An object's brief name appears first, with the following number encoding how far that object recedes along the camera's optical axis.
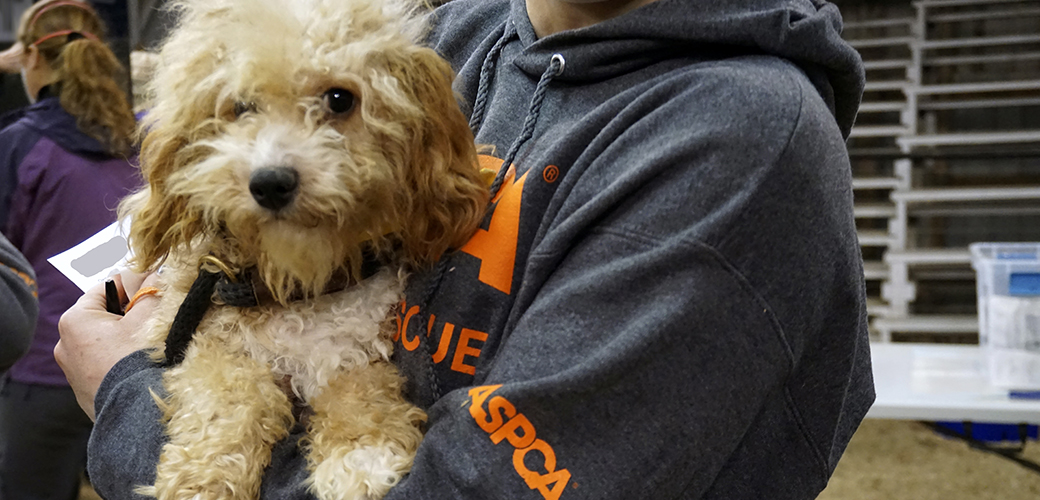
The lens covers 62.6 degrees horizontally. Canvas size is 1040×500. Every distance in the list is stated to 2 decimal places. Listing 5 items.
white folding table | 2.56
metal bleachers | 6.84
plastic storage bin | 2.71
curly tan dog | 1.16
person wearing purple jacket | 2.91
